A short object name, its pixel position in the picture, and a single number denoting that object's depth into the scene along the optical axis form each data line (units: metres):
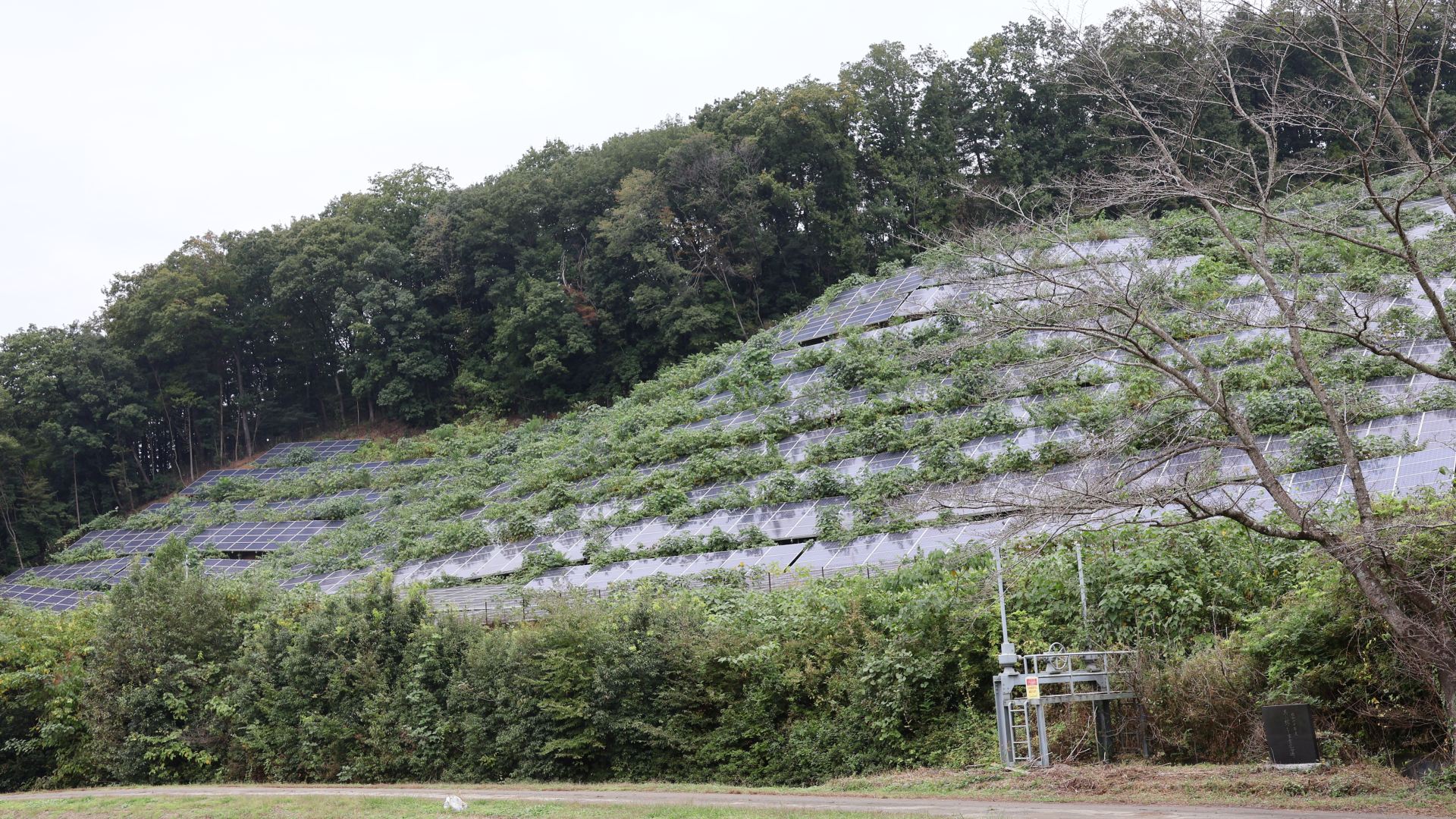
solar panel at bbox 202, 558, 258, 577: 38.62
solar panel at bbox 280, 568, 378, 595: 32.72
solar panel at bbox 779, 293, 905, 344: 40.94
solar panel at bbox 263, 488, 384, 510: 45.12
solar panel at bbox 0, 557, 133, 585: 42.50
